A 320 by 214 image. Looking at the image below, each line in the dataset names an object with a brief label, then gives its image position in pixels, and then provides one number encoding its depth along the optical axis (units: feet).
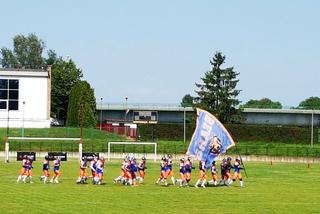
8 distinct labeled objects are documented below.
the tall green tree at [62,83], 469.16
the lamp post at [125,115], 468.83
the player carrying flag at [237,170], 155.42
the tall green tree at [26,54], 550.77
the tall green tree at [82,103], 403.13
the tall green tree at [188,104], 458.50
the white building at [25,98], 367.04
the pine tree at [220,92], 454.40
